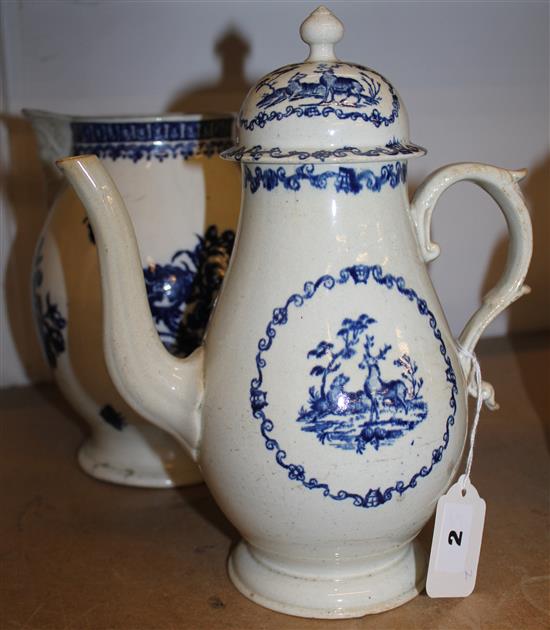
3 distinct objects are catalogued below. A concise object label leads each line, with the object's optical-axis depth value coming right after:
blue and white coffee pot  0.63
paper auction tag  0.70
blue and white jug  0.85
